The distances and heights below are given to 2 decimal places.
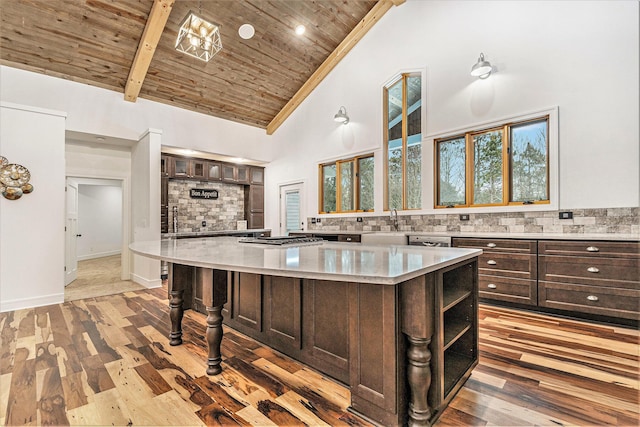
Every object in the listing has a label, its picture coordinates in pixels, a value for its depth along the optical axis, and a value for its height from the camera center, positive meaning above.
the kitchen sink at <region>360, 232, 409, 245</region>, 3.89 -0.35
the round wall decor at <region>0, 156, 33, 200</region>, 3.36 +0.42
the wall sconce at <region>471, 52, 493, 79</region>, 3.41 +1.75
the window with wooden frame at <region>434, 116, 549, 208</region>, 3.40 +0.61
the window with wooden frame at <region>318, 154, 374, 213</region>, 5.18 +0.55
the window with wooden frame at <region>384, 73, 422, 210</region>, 4.47 +1.16
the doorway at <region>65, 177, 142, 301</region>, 4.67 -0.72
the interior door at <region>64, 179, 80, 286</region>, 4.73 -0.30
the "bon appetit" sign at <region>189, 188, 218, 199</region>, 5.98 +0.45
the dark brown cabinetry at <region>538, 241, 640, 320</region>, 2.53 -0.61
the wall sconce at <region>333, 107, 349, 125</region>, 5.18 +1.77
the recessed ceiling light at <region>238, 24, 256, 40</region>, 4.38 +2.85
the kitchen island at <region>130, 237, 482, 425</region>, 1.28 -0.57
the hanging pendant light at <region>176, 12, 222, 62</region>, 3.02 +2.00
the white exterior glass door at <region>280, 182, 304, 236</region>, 6.48 +0.13
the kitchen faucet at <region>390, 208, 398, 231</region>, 4.57 -0.06
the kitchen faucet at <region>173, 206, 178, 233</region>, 5.68 -0.09
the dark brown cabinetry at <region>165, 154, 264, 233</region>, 5.44 +0.83
